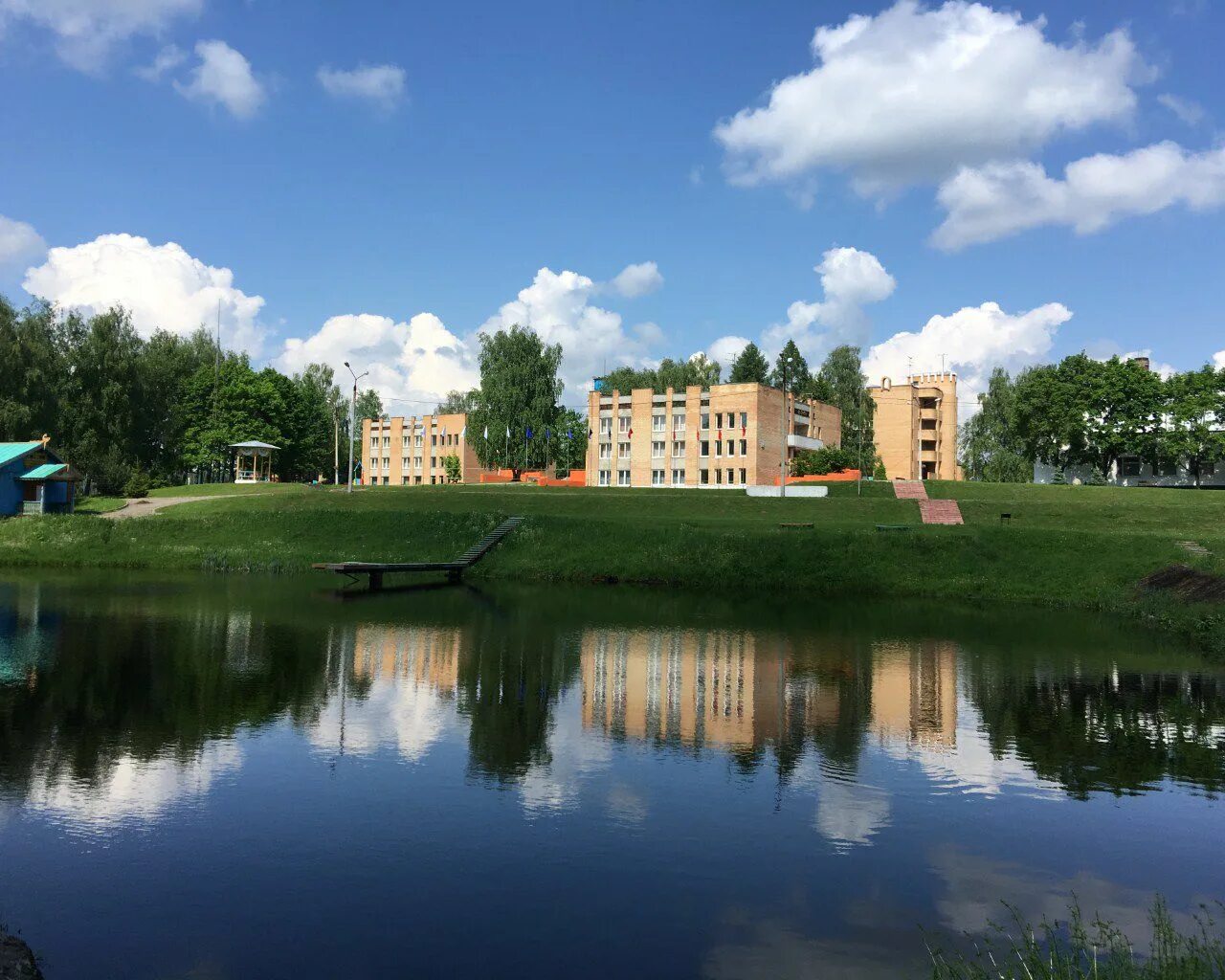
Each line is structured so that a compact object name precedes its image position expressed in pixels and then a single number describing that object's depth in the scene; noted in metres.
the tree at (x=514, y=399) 107.25
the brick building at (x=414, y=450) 145.00
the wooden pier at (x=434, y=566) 49.66
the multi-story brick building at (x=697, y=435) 99.56
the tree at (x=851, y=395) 119.44
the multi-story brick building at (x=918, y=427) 121.62
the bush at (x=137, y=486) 85.00
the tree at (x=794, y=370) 125.94
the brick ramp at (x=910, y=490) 77.56
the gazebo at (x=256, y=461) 100.69
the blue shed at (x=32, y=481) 66.75
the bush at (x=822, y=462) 100.81
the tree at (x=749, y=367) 123.00
